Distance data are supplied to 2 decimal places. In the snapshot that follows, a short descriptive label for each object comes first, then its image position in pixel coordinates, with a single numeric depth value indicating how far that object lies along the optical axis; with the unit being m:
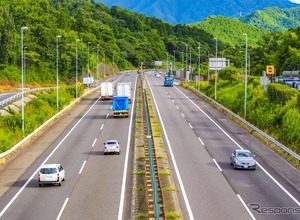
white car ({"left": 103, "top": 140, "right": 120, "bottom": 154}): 49.47
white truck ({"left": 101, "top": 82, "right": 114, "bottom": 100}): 97.38
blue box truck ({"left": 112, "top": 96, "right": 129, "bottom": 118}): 73.81
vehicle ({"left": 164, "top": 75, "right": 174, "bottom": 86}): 132.00
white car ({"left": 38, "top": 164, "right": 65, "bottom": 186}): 37.88
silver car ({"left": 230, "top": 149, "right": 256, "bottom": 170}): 42.91
